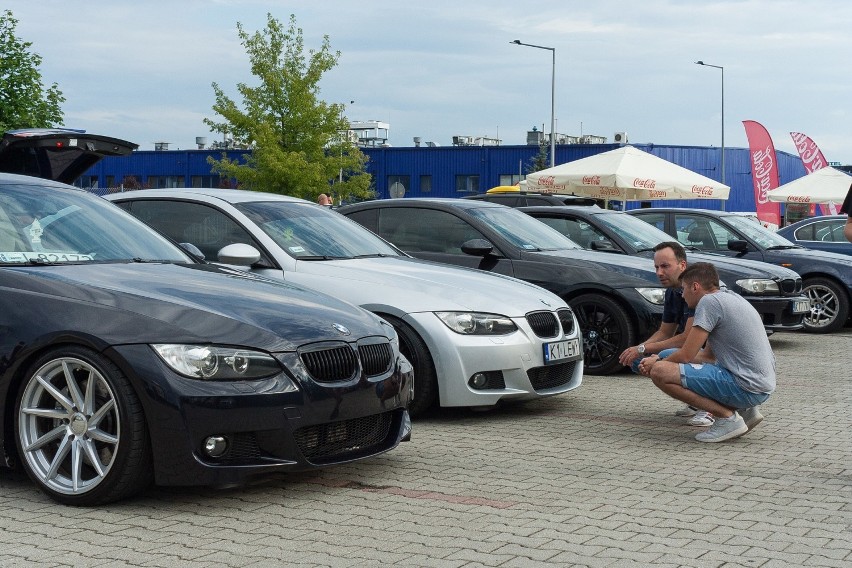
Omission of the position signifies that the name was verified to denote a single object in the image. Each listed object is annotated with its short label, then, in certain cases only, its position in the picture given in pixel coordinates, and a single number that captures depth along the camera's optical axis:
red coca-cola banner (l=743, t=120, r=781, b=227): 36.53
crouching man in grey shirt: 7.38
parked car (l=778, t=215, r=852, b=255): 18.22
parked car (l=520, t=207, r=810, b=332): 12.62
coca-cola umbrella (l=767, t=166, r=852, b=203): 28.56
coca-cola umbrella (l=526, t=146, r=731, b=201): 21.23
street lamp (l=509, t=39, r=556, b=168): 48.90
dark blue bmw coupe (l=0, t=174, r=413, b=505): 5.19
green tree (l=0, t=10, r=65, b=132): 32.22
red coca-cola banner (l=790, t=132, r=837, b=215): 38.50
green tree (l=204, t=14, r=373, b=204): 43.81
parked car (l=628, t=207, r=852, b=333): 15.55
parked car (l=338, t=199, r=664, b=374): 10.56
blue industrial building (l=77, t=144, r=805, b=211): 64.38
